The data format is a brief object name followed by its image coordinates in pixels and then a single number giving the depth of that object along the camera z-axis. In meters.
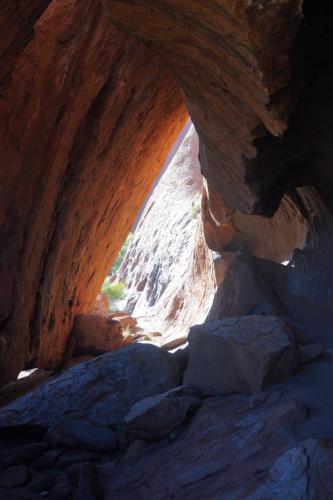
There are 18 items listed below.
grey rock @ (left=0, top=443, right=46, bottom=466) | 3.88
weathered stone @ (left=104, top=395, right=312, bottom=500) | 3.03
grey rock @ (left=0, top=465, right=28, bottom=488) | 3.51
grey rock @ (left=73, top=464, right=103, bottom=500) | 3.39
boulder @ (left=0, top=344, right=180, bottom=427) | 4.53
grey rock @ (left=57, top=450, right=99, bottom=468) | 3.86
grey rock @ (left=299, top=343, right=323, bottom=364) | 4.62
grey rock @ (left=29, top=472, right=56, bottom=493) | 3.48
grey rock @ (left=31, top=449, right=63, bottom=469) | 3.86
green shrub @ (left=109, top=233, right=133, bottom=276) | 33.58
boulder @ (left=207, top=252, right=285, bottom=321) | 6.37
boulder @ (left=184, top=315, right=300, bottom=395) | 4.17
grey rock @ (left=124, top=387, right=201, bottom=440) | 4.07
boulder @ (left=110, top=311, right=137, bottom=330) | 14.56
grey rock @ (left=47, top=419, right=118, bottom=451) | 4.11
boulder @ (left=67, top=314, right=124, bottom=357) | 9.97
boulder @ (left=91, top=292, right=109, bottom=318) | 13.85
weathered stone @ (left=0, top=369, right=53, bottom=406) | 7.48
